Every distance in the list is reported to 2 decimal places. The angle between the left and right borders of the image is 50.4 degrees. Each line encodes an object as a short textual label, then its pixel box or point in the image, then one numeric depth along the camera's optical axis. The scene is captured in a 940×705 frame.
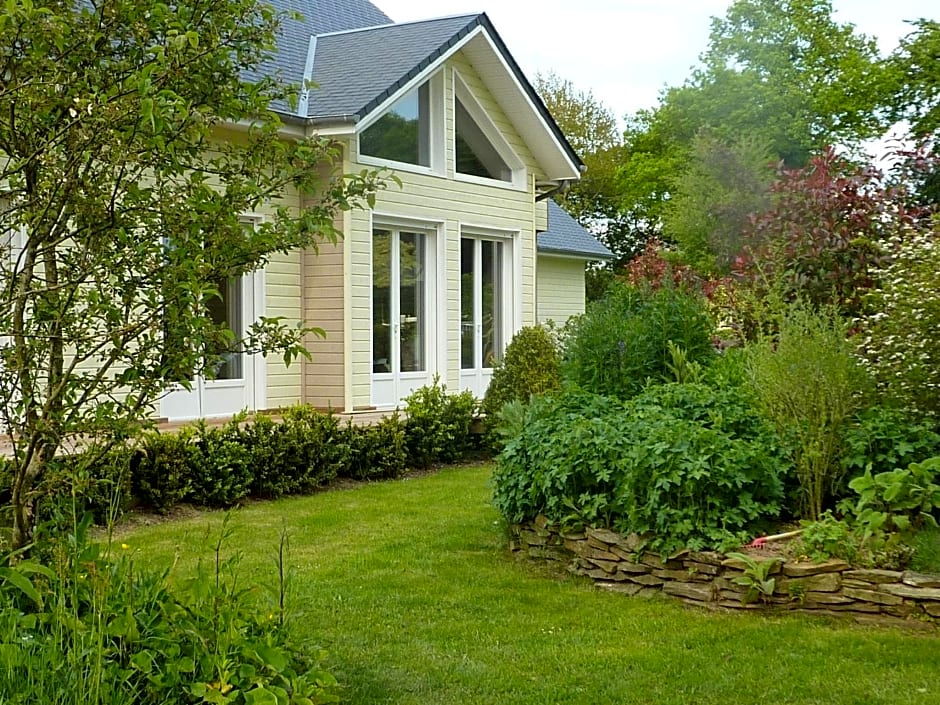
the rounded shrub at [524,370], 11.88
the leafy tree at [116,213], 3.18
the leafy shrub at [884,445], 5.83
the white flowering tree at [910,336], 6.21
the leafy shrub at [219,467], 8.44
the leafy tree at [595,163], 39.50
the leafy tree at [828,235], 9.10
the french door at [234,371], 10.70
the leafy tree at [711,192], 29.69
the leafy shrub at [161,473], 8.12
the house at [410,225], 11.22
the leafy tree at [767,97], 36.28
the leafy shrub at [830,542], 5.19
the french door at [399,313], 12.09
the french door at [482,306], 13.61
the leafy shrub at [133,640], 2.94
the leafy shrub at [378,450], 10.06
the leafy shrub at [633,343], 8.19
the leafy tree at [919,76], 33.31
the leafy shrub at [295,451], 8.98
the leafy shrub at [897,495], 5.26
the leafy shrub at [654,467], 5.54
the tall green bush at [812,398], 5.87
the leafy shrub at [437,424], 10.88
